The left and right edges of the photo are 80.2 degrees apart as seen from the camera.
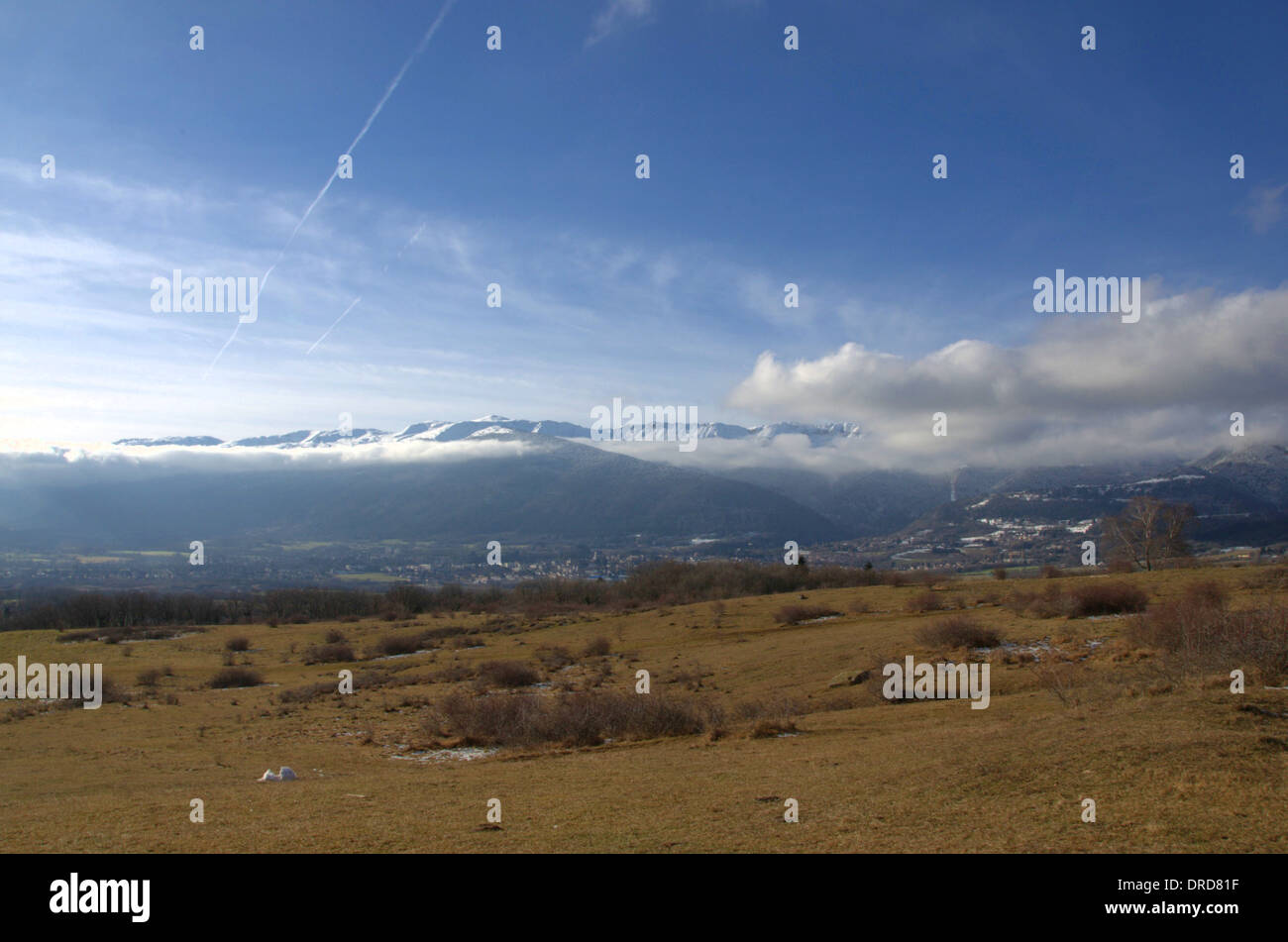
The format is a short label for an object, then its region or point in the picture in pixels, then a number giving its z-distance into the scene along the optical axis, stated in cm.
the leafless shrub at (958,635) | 3219
